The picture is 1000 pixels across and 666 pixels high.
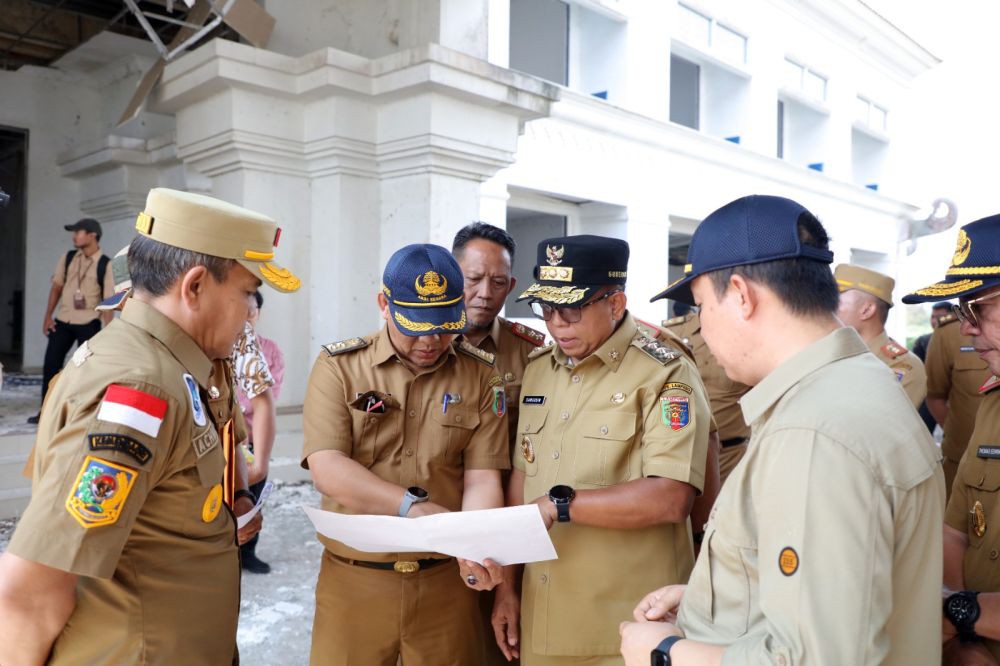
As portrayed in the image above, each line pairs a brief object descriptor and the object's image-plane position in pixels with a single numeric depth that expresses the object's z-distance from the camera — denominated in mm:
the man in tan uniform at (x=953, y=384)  3449
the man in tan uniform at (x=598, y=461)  1713
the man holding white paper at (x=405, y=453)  1867
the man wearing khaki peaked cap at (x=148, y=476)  1124
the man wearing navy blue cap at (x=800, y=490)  875
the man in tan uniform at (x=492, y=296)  2434
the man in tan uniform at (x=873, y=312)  3668
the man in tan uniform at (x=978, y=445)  1612
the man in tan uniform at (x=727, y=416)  3271
